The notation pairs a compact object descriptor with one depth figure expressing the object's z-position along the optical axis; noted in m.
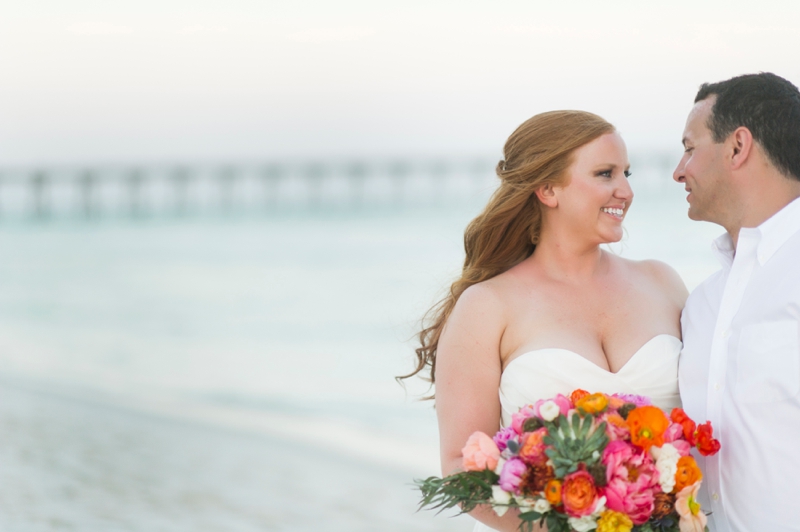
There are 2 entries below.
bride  7.53
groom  6.33
